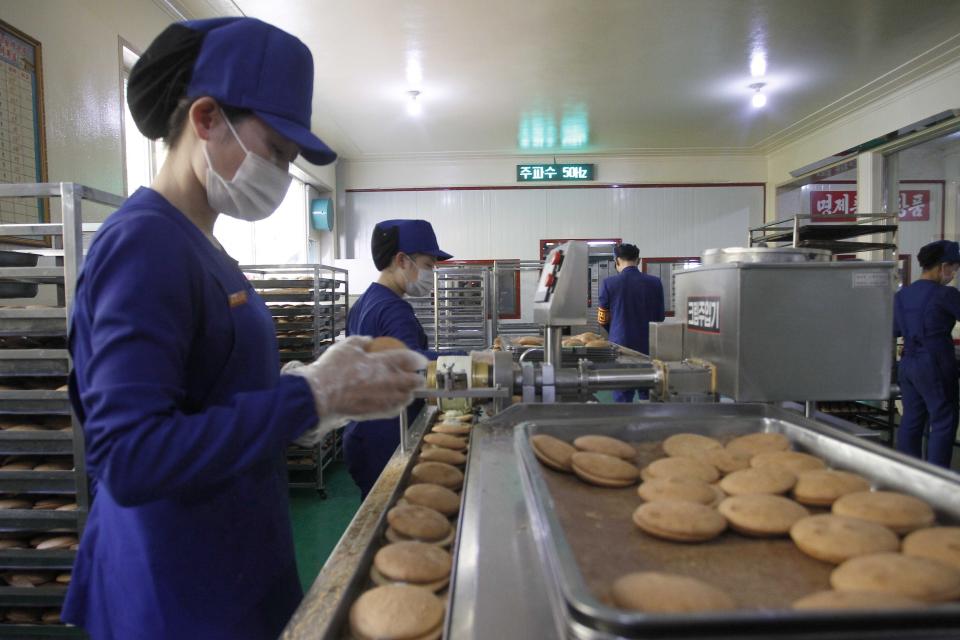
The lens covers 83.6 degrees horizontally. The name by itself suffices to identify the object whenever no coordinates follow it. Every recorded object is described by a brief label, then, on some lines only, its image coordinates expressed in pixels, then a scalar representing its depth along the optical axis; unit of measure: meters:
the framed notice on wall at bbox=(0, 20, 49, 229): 2.34
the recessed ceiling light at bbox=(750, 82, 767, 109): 5.30
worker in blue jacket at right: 3.85
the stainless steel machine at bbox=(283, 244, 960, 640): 0.56
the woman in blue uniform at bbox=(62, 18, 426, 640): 0.71
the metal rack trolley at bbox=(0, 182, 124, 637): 1.88
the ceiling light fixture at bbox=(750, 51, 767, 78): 4.65
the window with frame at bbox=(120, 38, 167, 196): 3.48
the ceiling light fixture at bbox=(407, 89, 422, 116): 5.38
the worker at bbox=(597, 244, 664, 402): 5.02
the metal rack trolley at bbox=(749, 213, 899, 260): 4.33
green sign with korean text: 7.53
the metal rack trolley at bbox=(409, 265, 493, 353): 5.72
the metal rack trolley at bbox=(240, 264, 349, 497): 3.85
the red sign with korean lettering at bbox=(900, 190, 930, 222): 6.35
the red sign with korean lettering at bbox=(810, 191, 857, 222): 7.09
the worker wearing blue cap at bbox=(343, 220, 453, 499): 2.04
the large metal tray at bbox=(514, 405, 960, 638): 0.47
